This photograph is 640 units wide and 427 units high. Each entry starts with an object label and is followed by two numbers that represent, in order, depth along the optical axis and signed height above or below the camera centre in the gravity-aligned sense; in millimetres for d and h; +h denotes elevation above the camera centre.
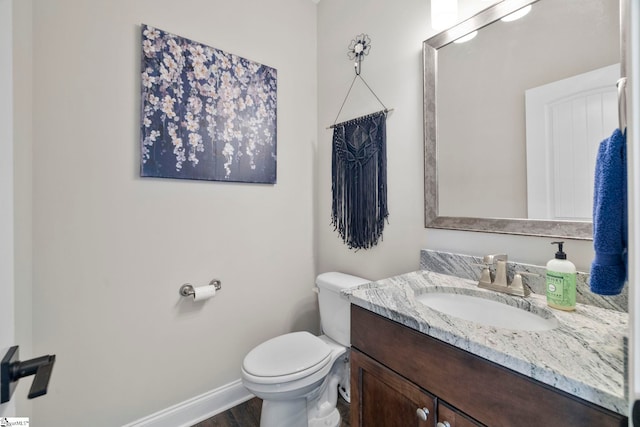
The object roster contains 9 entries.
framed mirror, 896 +374
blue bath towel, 538 -21
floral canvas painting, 1356 +572
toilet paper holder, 1441 -388
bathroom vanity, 515 -352
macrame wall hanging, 1541 +243
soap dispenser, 811 -213
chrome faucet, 949 -241
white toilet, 1188 -701
